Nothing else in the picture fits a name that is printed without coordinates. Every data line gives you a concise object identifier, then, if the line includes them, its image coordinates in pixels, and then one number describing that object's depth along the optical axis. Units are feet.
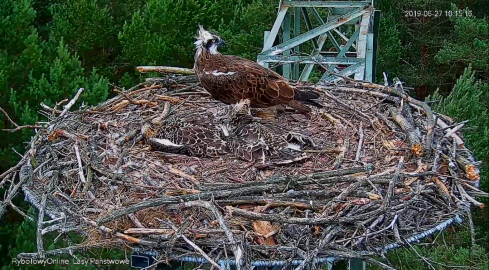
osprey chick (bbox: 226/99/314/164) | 16.03
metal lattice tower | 20.94
